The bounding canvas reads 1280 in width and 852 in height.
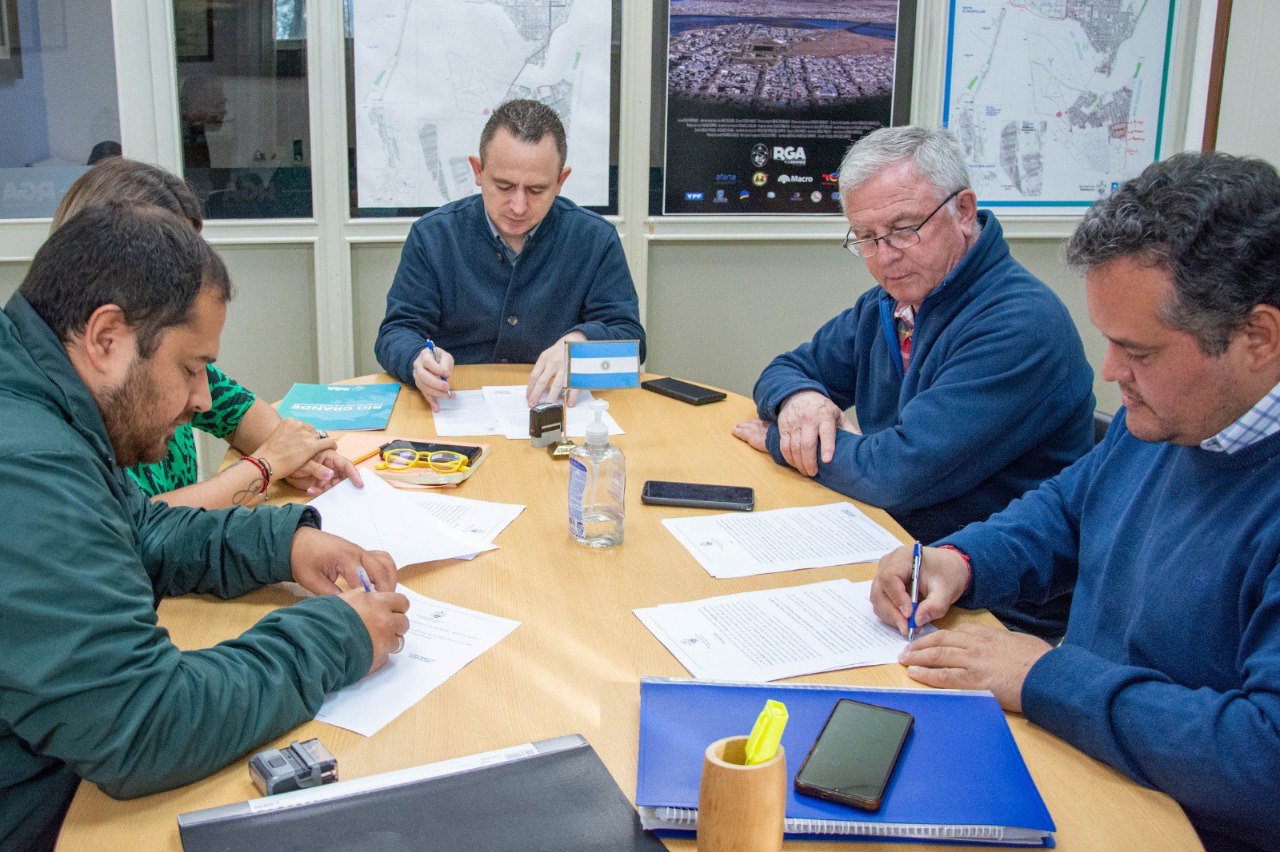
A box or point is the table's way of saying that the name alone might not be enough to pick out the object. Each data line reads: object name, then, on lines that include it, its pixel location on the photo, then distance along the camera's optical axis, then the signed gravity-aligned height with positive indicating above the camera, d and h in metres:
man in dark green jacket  0.91 -0.37
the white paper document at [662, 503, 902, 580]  1.54 -0.57
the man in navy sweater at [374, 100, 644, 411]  2.72 -0.29
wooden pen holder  0.79 -0.48
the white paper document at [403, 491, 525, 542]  1.66 -0.57
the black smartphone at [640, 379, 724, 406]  2.52 -0.54
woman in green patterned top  1.78 -0.51
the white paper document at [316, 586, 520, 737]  1.11 -0.58
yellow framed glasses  1.92 -0.55
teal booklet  2.25 -0.55
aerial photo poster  3.76 +0.27
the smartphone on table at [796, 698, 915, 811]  0.94 -0.55
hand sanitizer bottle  1.56 -0.50
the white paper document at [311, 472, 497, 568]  1.52 -0.55
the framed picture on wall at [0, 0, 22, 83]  3.27 +0.35
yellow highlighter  0.79 -0.43
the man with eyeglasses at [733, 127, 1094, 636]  1.84 -0.36
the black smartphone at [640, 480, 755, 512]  1.78 -0.56
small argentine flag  2.33 -0.44
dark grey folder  0.88 -0.57
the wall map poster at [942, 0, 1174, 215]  3.91 +0.31
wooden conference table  0.96 -0.58
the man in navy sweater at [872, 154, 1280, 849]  1.00 -0.40
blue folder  0.92 -0.56
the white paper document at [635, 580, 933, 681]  1.23 -0.57
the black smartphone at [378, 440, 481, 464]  1.99 -0.54
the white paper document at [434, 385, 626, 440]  2.22 -0.55
